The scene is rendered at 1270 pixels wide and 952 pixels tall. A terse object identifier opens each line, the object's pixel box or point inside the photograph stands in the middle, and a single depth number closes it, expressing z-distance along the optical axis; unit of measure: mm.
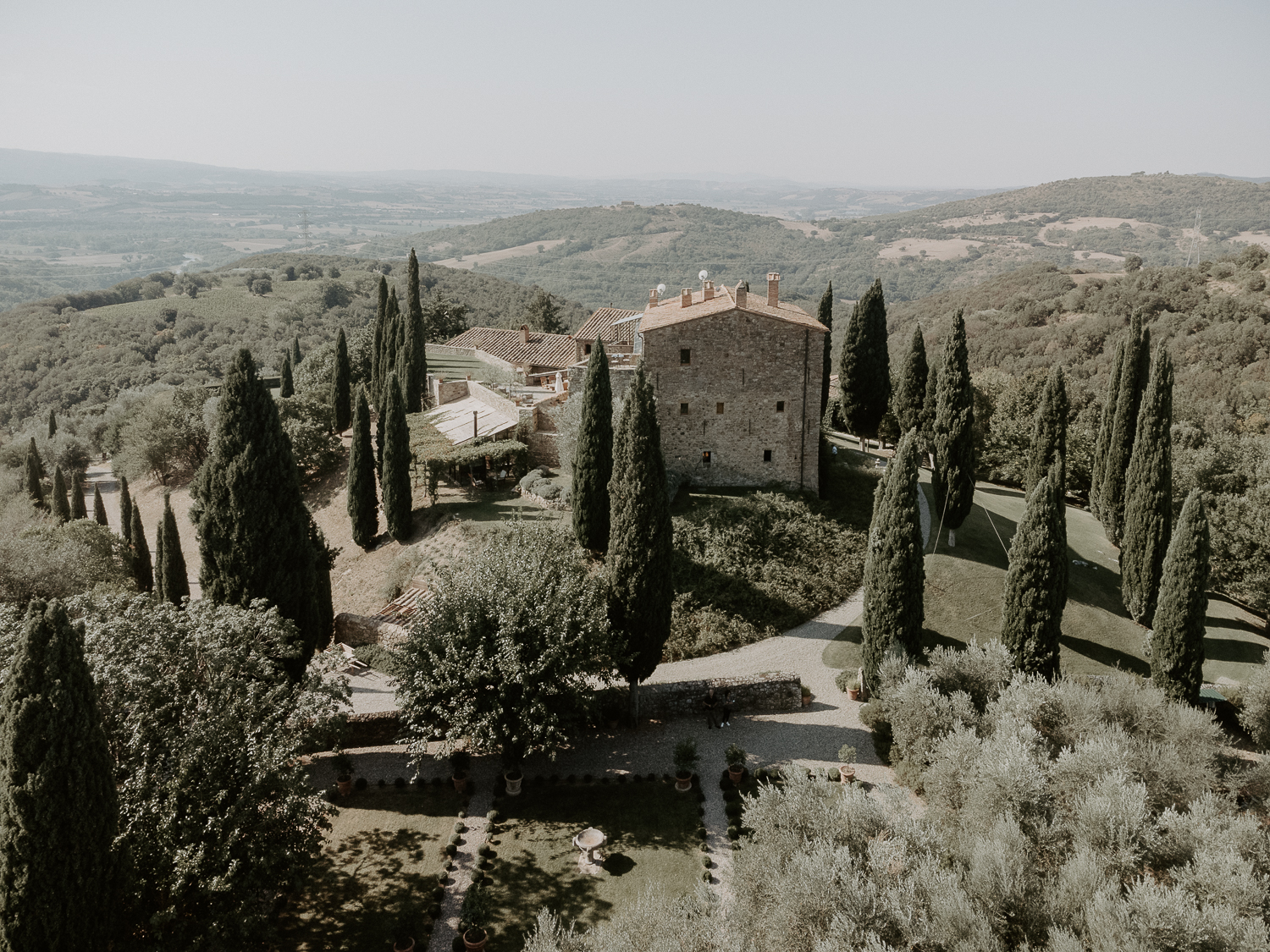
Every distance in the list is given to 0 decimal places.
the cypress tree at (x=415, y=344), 41469
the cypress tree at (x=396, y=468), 30797
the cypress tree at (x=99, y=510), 39250
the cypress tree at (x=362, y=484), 31250
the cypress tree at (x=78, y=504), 42031
